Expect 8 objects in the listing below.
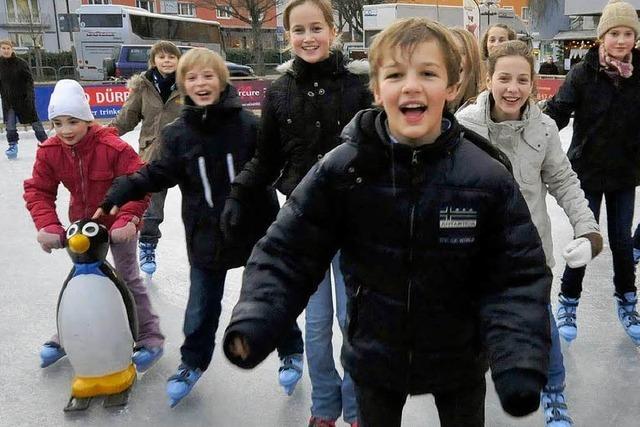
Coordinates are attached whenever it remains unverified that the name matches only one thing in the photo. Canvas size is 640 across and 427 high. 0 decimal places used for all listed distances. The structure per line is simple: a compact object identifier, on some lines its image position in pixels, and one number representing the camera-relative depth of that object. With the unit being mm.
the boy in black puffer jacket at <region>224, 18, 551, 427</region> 1520
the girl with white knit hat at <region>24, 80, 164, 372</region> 2881
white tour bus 28562
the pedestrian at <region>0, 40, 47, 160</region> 9398
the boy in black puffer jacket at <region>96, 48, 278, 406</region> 2775
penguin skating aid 2803
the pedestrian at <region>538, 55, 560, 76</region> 18266
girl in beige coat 2389
